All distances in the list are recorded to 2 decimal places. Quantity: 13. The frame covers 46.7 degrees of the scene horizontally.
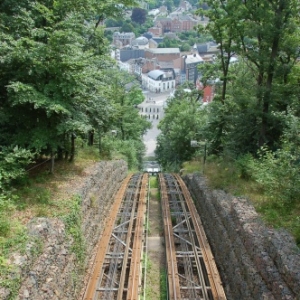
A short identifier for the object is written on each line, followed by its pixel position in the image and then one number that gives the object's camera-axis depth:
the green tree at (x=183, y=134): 33.94
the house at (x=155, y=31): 158.75
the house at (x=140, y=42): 138.62
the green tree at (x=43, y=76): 12.04
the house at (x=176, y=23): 166.25
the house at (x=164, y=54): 124.44
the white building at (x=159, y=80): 110.38
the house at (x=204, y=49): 136.25
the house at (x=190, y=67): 117.88
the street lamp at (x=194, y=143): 21.42
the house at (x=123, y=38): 144.62
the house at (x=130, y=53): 129.88
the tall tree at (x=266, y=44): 16.17
